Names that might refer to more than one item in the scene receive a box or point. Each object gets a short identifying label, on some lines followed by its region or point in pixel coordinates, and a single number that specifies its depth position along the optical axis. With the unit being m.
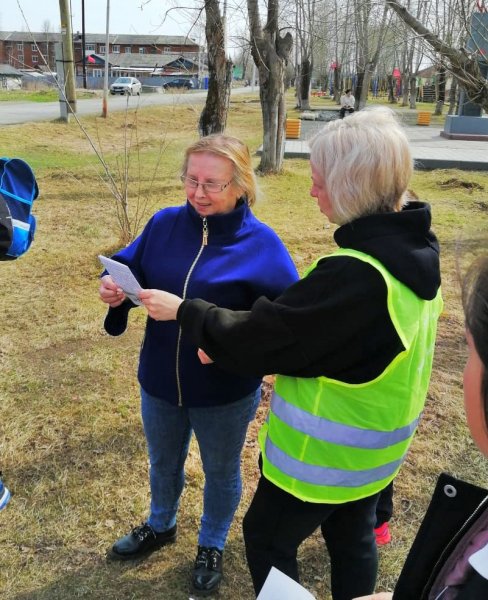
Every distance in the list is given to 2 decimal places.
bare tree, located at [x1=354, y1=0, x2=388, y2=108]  26.22
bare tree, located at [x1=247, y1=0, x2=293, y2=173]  8.88
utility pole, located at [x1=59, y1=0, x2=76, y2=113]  14.93
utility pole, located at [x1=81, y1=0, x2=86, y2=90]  32.67
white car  35.29
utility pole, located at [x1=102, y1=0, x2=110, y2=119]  7.69
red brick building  67.56
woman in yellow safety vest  1.36
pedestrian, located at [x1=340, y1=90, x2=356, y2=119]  22.64
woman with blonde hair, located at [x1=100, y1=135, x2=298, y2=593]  1.83
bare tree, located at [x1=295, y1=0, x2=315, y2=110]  30.12
